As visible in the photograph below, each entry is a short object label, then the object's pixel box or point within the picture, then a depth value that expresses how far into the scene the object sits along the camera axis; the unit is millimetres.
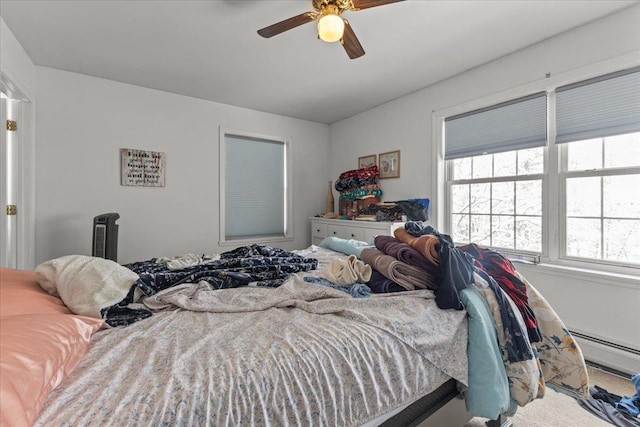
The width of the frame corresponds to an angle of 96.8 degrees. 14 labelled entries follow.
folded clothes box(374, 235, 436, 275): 1367
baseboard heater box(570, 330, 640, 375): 1909
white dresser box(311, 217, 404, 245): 3107
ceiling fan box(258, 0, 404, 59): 1592
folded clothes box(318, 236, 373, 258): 2077
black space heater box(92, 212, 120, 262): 2424
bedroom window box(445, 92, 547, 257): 2457
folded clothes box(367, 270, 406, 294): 1345
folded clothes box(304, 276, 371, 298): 1312
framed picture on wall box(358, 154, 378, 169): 3853
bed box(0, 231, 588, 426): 629
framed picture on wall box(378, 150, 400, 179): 3537
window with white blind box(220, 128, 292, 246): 3709
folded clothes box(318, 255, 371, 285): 1447
